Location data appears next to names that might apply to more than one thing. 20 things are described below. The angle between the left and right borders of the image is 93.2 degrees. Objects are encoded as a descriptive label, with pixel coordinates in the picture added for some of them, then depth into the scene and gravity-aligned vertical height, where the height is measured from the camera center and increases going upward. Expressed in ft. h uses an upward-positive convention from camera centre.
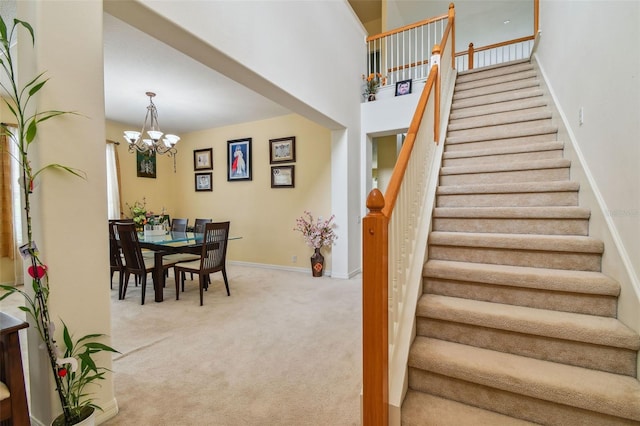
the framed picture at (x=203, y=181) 20.12 +1.48
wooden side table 3.97 -2.24
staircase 4.62 -2.08
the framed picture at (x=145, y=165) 19.42 +2.57
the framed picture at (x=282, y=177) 17.24 +1.48
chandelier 12.49 +2.77
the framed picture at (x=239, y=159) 18.54 +2.73
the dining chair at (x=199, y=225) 15.48 -1.15
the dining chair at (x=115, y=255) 12.48 -2.10
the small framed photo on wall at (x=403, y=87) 14.53 +5.45
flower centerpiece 13.87 -0.81
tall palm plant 4.24 -1.53
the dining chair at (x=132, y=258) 11.16 -2.06
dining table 11.71 -1.72
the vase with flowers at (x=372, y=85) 15.43 +5.93
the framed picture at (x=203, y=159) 20.01 +3.00
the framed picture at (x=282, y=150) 17.15 +3.03
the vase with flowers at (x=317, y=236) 15.06 -1.72
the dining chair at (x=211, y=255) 11.58 -2.06
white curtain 17.56 +1.17
